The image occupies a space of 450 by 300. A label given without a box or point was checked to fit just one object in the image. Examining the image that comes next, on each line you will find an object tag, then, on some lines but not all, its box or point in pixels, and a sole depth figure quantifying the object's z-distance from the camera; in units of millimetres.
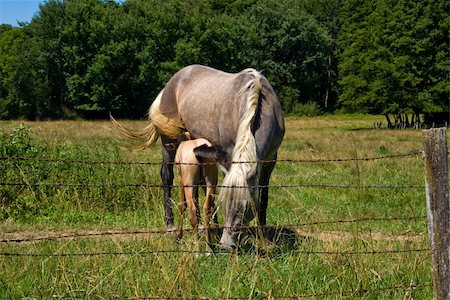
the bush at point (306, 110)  56281
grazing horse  5195
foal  5949
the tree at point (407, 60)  37594
